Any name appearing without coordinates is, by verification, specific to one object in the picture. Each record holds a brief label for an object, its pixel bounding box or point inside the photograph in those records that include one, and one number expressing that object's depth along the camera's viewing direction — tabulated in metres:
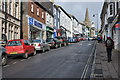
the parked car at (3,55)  11.03
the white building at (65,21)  55.05
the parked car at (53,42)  24.64
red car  14.00
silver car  18.98
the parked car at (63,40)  31.05
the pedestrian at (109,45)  11.86
